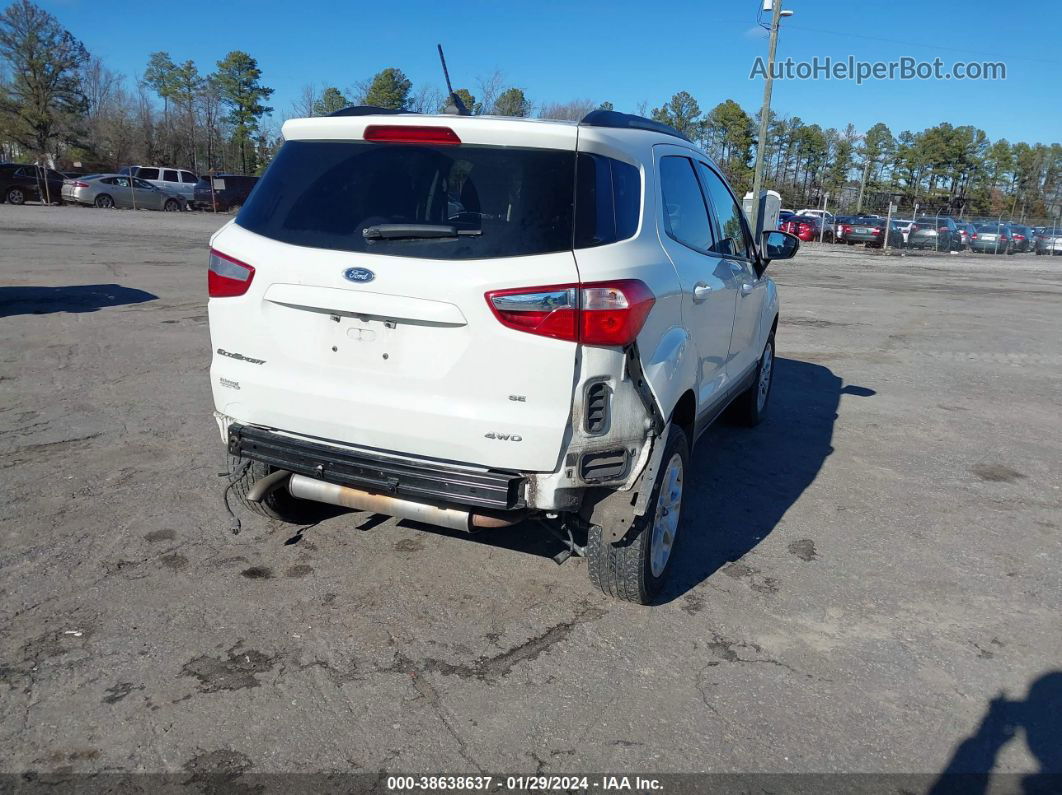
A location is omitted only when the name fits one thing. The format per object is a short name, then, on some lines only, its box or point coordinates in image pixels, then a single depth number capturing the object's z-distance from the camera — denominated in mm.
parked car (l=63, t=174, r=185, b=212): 33759
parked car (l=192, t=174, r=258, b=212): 37250
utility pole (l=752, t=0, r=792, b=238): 25828
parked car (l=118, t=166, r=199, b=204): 36531
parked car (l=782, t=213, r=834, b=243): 41053
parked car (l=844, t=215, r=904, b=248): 39219
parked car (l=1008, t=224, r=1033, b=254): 45000
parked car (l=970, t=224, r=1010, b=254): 43156
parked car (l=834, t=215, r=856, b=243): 40594
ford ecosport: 3033
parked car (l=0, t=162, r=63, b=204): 33156
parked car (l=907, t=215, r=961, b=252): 40531
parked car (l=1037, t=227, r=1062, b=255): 47844
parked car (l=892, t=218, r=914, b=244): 40031
